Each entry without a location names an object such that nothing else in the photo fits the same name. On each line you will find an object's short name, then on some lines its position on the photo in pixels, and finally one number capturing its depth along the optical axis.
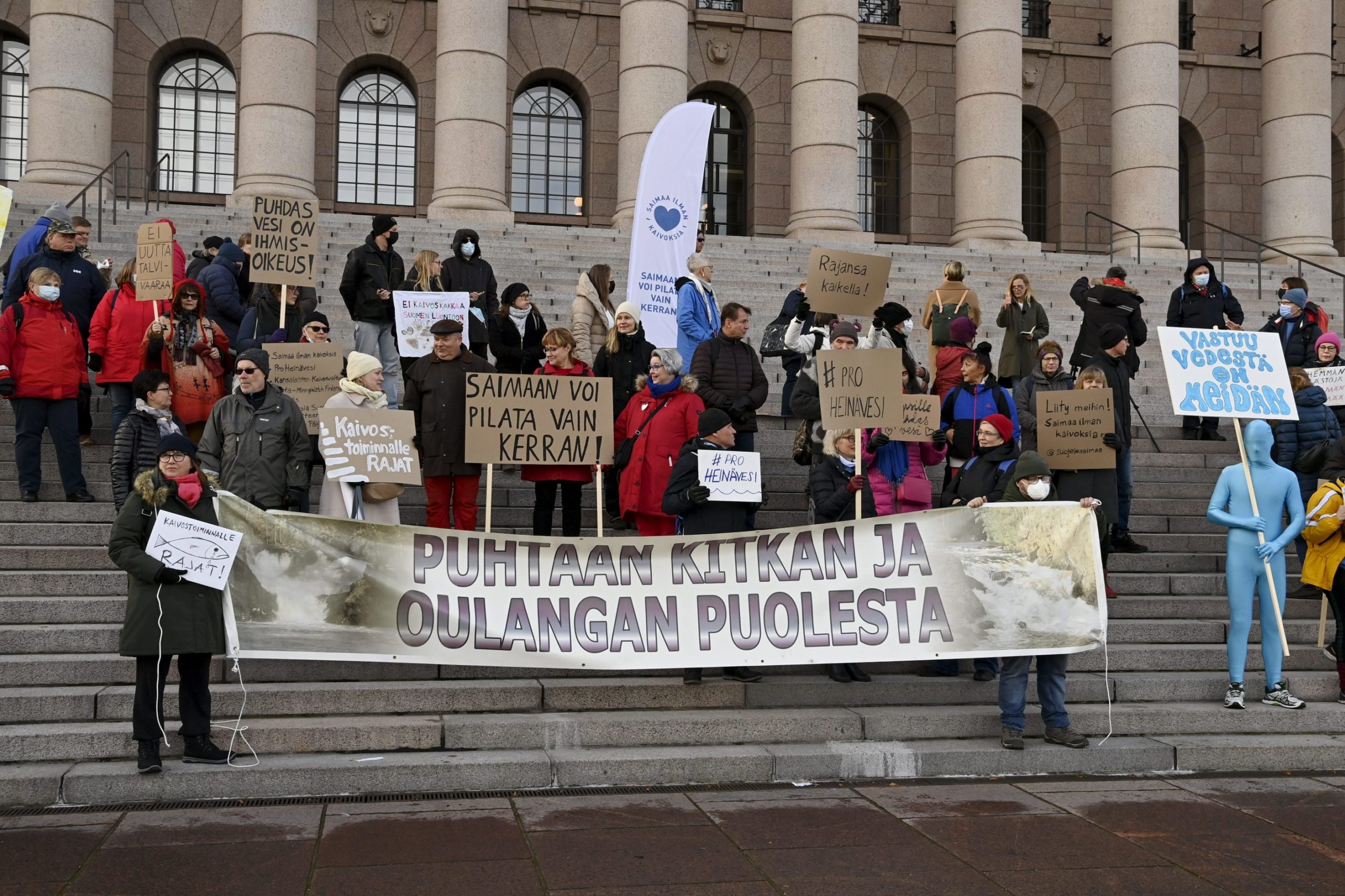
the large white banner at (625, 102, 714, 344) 13.73
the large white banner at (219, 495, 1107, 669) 8.59
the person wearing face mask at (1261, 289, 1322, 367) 15.10
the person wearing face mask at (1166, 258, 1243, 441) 15.16
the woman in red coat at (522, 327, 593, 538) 10.14
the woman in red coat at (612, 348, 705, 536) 9.95
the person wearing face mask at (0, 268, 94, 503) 10.80
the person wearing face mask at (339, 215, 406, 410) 12.43
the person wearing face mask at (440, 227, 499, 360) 13.12
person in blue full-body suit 9.34
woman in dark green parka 7.55
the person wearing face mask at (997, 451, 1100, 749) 8.49
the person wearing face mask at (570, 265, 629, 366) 13.12
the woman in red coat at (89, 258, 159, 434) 11.55
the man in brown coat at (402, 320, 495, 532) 10.16
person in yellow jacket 9.75
